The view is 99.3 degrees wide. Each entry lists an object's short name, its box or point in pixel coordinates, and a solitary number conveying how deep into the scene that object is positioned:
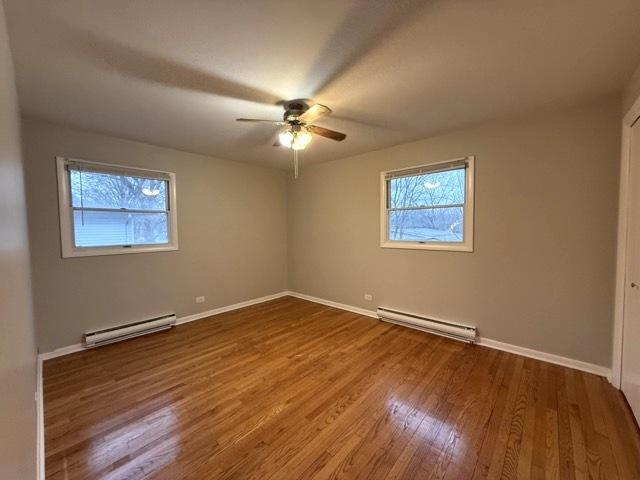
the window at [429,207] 3.14
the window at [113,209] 2.95
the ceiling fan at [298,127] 2.29
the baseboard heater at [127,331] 3.03
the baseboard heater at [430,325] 3.06
